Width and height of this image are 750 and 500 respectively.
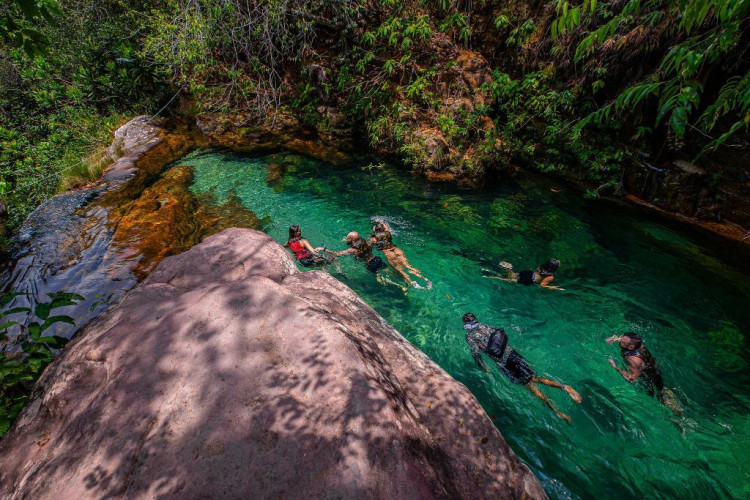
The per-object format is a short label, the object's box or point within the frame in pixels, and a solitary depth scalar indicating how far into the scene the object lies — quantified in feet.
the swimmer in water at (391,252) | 22.35
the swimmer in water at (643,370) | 14.10
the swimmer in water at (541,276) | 20.49
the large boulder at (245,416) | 6.24
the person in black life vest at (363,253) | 21.26
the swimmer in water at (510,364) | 14.19
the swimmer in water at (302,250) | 21.54
